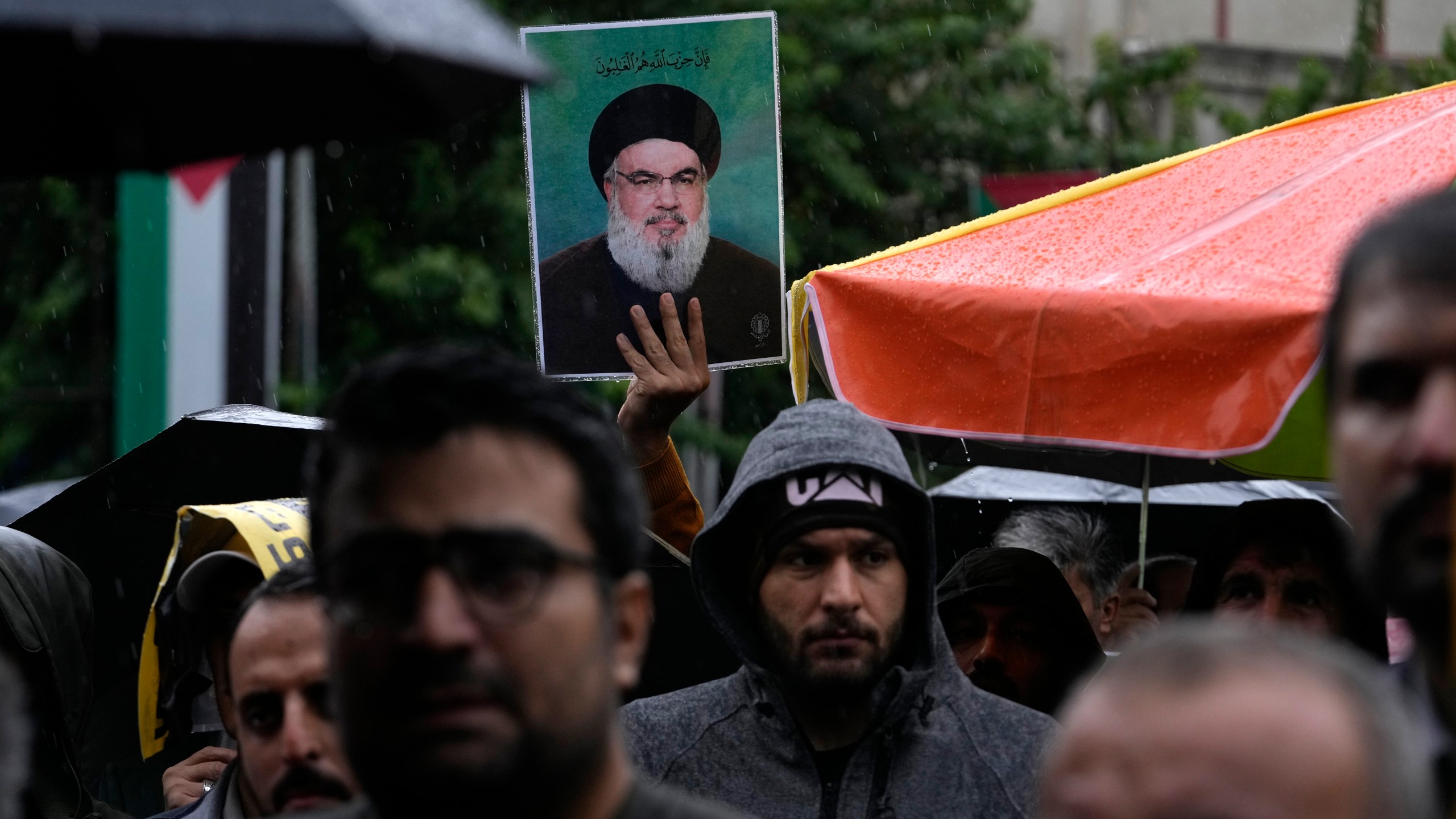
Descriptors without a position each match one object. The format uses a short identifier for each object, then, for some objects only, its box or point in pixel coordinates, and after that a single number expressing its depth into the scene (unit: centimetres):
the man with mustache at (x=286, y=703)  506
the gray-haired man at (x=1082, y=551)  964
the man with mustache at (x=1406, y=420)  323
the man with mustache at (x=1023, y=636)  773
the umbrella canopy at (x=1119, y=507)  1125
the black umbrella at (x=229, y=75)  281
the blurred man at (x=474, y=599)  334
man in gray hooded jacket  602
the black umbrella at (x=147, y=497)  816
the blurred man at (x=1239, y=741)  273
